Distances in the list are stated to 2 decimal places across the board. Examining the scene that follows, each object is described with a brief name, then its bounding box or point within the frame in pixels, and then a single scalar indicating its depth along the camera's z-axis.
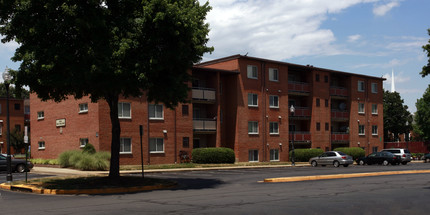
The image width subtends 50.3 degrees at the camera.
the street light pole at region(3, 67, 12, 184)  19.88
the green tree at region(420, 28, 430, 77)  18.65
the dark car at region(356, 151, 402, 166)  43.06
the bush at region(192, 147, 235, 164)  41.38
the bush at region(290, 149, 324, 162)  48.66
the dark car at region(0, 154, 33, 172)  31.45
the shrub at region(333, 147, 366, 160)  52.97
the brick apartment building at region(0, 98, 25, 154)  61.94
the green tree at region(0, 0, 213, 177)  17.44
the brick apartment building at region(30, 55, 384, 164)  38.97
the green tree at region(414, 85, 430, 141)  87.38
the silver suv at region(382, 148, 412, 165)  44.12
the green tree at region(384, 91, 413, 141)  82.62
